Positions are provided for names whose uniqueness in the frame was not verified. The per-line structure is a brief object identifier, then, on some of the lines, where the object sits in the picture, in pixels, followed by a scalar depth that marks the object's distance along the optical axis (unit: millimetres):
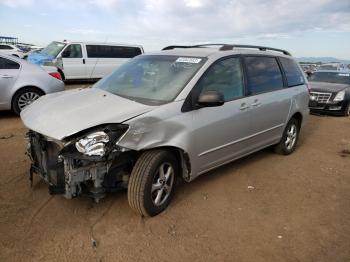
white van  13898
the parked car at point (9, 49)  23016
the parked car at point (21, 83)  7520
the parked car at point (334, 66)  15411
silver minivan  3264
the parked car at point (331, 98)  10945
